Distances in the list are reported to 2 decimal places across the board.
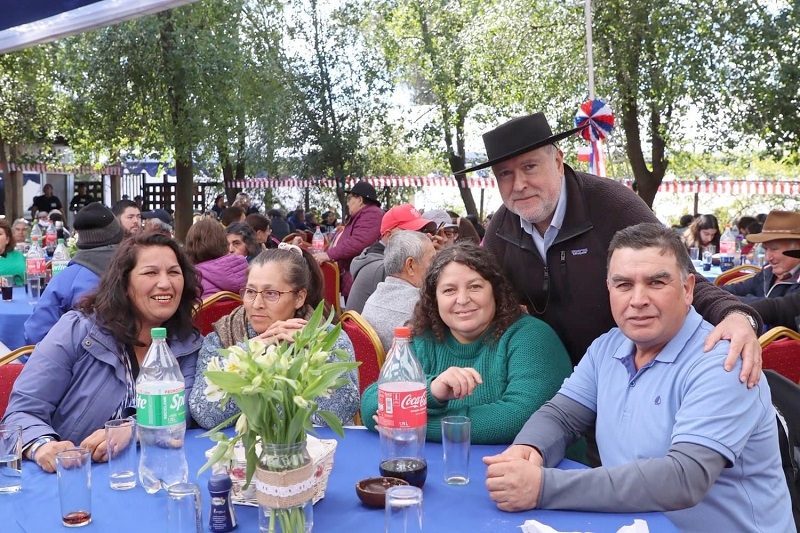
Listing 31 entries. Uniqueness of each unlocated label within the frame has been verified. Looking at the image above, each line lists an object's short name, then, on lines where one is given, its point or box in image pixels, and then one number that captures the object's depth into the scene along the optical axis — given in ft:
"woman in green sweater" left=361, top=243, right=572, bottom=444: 8.91
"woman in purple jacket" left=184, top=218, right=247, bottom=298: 18.53
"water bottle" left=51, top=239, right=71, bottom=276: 22.65
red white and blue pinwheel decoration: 39.52
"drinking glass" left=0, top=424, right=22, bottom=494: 7.64
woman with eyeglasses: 10.46
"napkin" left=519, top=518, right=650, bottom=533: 6.23
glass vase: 5.76
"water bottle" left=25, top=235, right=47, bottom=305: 21.34
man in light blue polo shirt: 6.90
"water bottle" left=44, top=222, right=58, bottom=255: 33.75
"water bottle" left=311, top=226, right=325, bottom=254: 34.36
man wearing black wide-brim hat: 10.43
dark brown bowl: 6.93
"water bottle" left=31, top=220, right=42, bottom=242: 34.55
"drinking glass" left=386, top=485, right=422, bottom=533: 5.68
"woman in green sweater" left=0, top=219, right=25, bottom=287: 23.45
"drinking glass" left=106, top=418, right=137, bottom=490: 7.63
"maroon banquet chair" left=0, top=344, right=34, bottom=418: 9.74
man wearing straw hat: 19.03
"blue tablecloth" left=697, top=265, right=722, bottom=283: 28.72
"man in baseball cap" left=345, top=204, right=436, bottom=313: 18.83
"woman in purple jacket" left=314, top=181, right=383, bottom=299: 29.53
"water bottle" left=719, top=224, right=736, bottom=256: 30.78
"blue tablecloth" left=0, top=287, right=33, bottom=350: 19.42
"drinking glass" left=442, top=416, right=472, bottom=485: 7.45
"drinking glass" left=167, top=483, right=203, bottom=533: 6.28
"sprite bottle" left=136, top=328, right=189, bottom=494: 7.32
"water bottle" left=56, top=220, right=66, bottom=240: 43.25
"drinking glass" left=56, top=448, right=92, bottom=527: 6.72
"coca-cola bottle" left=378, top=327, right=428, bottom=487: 7.29
